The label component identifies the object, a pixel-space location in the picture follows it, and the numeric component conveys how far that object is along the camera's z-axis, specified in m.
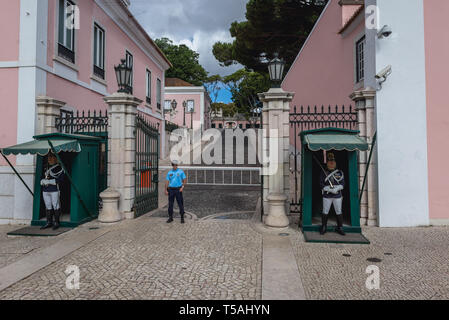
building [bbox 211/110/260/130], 63.68
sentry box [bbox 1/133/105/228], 6.19
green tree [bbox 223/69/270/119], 45.51
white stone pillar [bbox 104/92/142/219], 7.43
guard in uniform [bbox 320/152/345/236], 5.79
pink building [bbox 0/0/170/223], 7.27
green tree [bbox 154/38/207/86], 47.09
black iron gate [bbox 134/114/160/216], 7.95
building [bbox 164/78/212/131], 37.50
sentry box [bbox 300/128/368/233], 5.51
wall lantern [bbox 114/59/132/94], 7.46
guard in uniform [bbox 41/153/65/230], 6.38
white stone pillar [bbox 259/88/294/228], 6.97
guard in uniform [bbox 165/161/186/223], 7.14
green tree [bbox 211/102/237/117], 67.94
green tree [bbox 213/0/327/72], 21.30
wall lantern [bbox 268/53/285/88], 6.87
